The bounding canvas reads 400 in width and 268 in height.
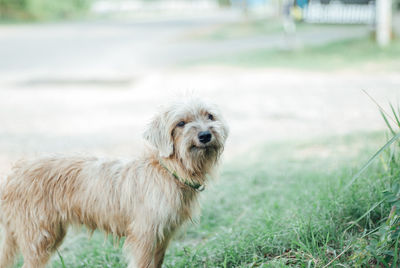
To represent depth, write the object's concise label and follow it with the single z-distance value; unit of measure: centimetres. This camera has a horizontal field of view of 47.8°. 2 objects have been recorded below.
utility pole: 1827
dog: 381
